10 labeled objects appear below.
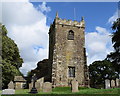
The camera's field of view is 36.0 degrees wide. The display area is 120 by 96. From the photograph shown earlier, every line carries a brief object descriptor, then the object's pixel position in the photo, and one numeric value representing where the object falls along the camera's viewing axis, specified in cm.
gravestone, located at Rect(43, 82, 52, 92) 1942
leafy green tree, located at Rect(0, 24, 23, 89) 2510
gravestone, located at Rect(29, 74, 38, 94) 2368
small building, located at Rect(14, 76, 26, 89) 3140
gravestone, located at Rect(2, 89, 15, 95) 1442
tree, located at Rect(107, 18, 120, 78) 2679
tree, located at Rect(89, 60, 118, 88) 5166
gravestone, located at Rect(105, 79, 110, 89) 2155
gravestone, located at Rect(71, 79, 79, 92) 1942
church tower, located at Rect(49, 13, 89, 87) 2656
